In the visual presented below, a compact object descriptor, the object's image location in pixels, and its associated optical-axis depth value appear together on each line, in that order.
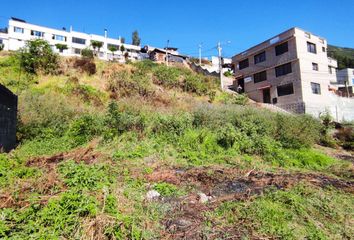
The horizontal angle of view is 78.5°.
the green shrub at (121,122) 8.49
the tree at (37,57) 15.65
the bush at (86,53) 27.49
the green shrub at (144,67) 19.02
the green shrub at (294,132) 9.04
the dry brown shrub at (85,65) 17.31
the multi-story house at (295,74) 21.12
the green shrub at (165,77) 18.69
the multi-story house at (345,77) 41.53
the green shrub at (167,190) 4.38
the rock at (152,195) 4.16
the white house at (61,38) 36.53
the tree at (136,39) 62.87
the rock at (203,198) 4.13
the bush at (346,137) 12.01
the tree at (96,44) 34.72
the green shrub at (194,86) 19.52
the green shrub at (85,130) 8.35
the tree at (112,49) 42.12
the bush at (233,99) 19.35
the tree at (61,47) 33.03
